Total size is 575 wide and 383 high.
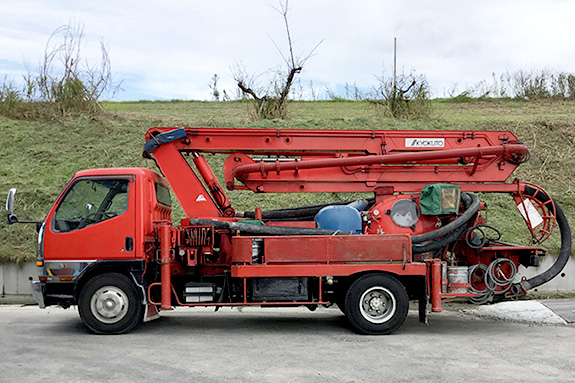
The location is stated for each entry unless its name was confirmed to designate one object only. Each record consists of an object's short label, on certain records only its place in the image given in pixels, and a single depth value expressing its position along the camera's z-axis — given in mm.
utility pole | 20016
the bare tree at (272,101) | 19688
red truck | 9195
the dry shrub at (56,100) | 20062
